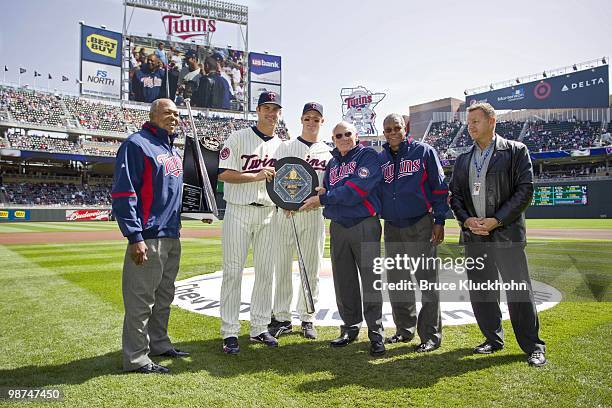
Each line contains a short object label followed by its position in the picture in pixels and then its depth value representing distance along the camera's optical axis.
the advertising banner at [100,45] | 41.75
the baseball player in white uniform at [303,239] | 4.47
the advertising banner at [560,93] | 43.31
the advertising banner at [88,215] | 35.81
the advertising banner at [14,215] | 33.34
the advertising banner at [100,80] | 42.31
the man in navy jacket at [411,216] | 4.05
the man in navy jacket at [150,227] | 3.34
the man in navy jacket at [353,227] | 3.91
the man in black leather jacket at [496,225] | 3.60
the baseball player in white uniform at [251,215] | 4.06
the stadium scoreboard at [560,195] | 32.38
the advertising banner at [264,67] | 49.28
